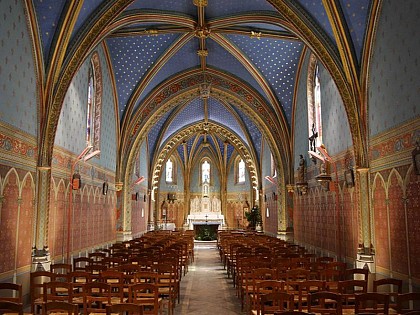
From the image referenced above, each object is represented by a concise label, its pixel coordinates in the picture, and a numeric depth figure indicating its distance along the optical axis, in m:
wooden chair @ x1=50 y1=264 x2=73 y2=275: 9.68
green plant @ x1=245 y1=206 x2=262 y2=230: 33.03
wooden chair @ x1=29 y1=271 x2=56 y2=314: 7.67
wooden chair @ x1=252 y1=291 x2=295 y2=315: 6.22
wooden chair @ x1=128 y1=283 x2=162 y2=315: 6.92
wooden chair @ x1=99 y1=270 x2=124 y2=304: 8.09
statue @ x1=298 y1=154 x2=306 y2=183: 19.69
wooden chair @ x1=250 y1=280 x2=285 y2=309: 7.73
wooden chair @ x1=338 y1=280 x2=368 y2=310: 7.57
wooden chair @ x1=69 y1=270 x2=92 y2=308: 8.30
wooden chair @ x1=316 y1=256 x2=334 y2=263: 12.11
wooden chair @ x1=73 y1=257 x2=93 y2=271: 11.20
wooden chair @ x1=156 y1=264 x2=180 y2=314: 9.20
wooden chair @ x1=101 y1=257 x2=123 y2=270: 11.27
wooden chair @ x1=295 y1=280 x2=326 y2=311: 7.14
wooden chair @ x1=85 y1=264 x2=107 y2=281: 9.62
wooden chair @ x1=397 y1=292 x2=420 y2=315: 6.14
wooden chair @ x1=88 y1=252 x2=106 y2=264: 13.27
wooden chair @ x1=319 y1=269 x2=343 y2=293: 9.34
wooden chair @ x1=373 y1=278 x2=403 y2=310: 7.44
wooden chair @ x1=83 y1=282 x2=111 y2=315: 6.96
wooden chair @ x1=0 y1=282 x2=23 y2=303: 6.96
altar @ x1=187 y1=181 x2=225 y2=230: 39.44
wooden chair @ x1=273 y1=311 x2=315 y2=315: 5.10
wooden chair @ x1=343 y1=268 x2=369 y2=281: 9.23
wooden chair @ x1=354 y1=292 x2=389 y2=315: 5.98
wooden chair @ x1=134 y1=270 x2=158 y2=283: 8.42
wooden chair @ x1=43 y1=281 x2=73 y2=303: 7.15
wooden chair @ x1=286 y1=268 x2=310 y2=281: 8.75
